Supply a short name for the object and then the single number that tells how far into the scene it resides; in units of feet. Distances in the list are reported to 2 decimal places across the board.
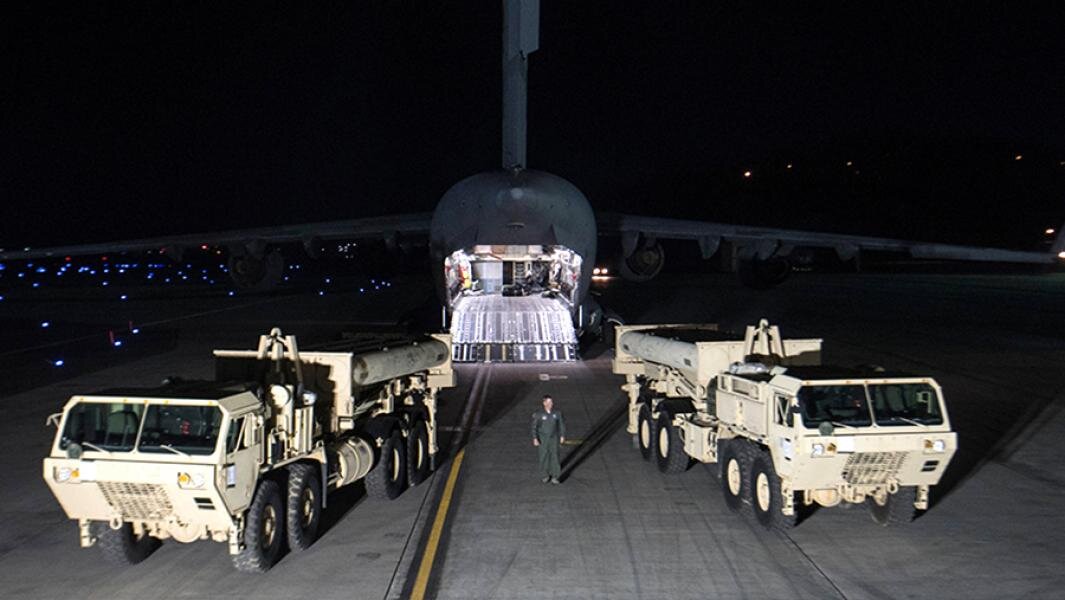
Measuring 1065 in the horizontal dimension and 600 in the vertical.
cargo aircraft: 80.02
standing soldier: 42.42
